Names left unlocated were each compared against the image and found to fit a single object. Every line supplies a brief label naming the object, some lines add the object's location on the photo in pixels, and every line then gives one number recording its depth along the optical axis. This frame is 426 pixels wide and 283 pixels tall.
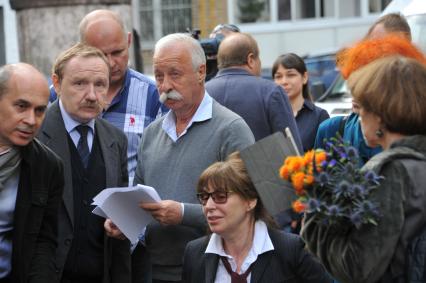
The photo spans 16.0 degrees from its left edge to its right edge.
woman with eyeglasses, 7.01
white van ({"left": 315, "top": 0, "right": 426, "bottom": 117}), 13.08
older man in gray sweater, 7.90
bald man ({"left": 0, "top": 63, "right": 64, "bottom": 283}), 6.95
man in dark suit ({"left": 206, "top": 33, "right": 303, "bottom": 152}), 10.03
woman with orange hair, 6.69
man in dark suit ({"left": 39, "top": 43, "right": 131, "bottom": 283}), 7.89
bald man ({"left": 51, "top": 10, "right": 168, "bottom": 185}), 9.05
